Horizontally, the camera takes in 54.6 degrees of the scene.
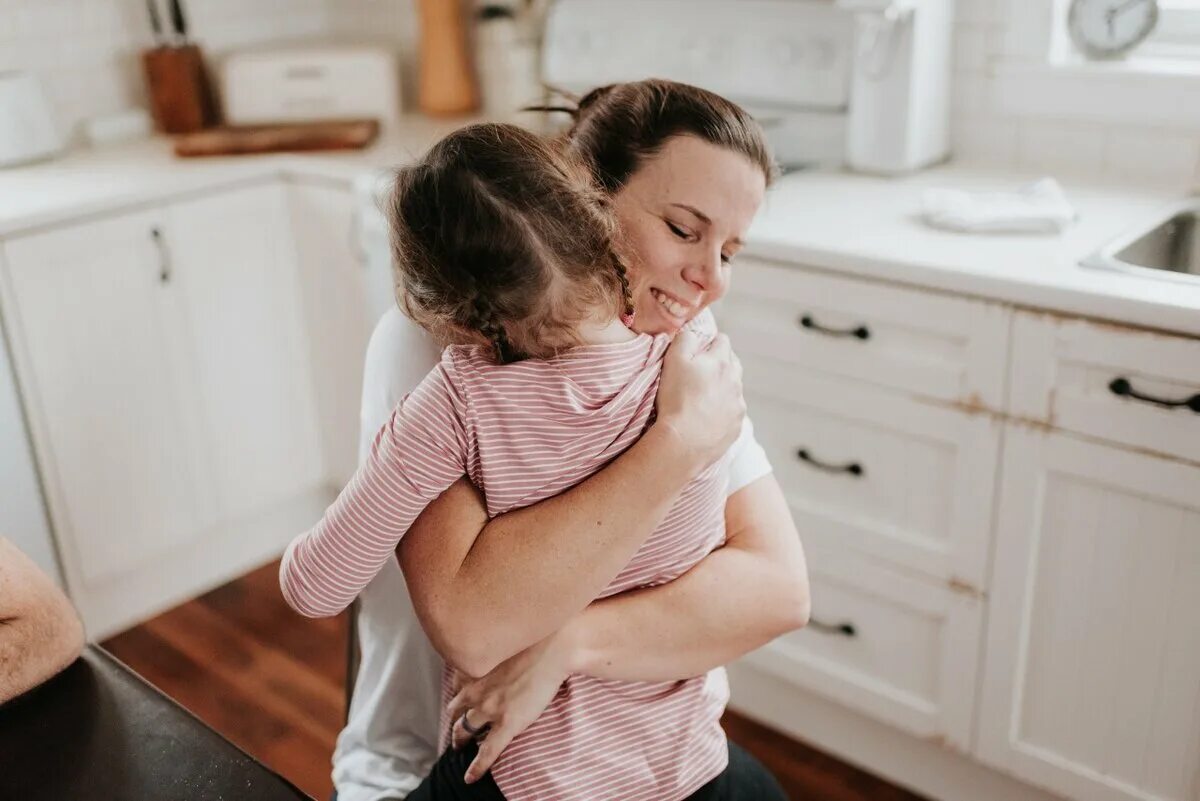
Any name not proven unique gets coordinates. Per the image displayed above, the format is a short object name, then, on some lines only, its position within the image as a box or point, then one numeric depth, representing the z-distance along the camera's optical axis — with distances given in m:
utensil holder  2.91
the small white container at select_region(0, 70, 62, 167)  2.62
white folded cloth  1.80
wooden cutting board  2.67
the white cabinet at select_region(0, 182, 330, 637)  2.36
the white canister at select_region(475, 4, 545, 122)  2.80
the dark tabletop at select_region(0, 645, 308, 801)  0.81
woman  0.94
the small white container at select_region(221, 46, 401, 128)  2.92
